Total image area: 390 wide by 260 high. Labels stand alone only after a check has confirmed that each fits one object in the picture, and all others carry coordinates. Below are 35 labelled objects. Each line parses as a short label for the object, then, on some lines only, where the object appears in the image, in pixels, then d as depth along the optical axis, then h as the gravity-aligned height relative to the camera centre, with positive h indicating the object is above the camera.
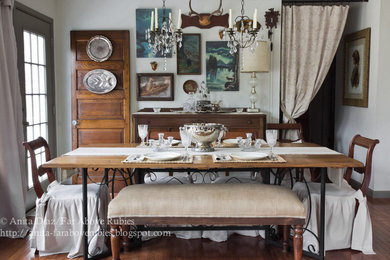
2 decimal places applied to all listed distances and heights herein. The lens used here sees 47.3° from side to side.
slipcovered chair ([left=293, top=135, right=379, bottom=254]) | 3.35 -0.94
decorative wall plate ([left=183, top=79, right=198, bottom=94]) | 5.51 +0.08
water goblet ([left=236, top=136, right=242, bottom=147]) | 3.58 -0.40
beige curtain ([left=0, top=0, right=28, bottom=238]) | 3.70 -0.40
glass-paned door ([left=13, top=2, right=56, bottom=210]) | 4.37 +0.18
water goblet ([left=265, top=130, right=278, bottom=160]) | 3.35 -0.33
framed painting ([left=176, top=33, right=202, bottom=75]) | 5.44 +0.44
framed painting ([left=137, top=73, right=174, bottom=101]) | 5.50 +0.06
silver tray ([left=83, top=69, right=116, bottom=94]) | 5.45 +0.14
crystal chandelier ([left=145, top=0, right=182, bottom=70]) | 3.47 +0.48
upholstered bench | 2.87 -0.76
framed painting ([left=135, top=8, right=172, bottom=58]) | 5.43 +0.81
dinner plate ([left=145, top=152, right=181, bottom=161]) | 3.01 -0.44
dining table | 2.95 -0.47
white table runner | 3.38 -0.46
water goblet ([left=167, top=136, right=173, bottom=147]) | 3.53 -0.39
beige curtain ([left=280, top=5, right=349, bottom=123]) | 5.40 +0.53
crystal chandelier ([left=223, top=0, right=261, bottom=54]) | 3.28 +0.62
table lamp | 5.08 +0.38
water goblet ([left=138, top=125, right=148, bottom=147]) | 3.53 -0.30
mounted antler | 5.33 +0.87
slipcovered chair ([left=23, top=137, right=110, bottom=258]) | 3.29 -0.96
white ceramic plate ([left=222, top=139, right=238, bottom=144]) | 3.80 -0.42
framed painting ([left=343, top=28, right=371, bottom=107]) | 5.18 +0.30
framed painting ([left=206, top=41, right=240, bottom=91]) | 5.45 +0.30
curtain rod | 5.44 +1.13
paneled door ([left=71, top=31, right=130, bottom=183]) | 5.43 -0.04
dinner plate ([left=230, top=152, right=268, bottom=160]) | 3.05 -0.44
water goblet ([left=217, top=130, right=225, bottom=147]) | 3.47 -0.35
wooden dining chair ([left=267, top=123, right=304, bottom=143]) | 4.72 -0.36
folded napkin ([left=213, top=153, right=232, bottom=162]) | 3.03 -0.45
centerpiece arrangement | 3.36 -0.31
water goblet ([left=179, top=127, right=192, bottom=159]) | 3.31 -0.33
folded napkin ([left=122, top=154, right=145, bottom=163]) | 3.02 -0.46
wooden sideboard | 5.07 -0.32
